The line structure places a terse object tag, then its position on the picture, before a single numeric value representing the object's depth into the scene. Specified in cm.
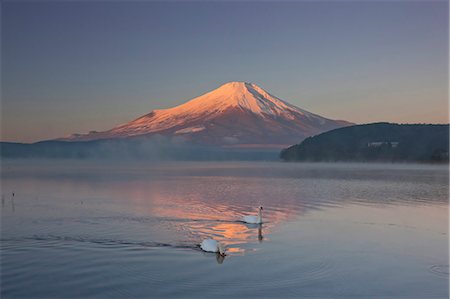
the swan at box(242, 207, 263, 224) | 1956
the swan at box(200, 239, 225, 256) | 1400
